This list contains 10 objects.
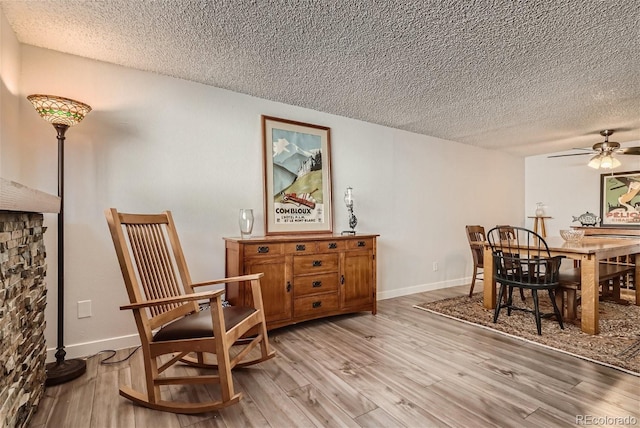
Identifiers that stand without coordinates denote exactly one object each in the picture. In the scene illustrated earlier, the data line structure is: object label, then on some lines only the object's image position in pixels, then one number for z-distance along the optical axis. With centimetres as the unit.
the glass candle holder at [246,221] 285
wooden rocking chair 171
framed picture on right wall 489
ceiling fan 397
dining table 283
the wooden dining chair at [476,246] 398
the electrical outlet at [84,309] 245
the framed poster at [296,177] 332
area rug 238
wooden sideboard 278
